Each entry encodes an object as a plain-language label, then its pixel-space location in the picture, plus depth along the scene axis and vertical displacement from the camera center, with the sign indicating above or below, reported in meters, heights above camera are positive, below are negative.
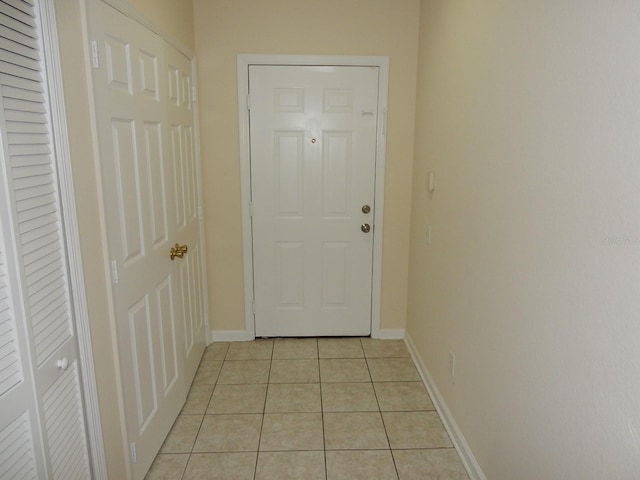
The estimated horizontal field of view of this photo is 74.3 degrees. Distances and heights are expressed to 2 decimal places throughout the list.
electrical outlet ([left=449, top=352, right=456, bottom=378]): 2.19 -1.06
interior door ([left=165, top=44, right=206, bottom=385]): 2.35 -0.25
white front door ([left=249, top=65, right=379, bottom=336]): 2.94 -0.26
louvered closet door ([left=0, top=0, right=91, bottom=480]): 1.07 -0.33
